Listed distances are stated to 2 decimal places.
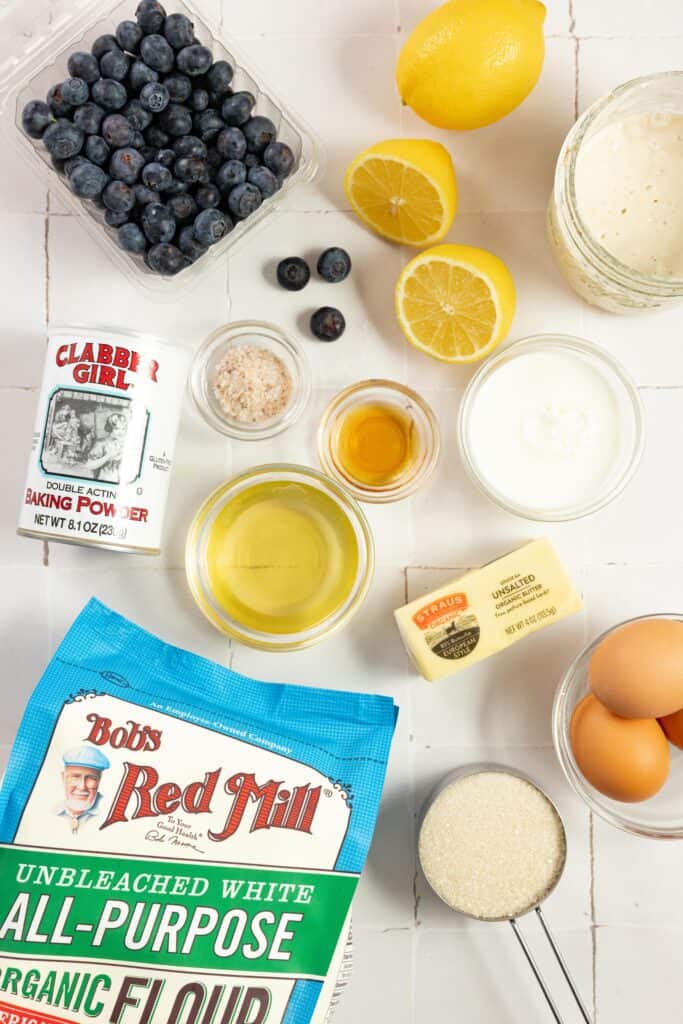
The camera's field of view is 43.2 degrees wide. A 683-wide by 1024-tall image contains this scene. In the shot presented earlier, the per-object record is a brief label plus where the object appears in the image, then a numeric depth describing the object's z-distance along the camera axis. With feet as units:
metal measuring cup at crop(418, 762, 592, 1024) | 2.99
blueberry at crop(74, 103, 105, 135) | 2.85
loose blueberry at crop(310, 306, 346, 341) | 3.19
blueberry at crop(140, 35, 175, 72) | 2.88
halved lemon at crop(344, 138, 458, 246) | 2.98
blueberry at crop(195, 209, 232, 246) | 2.89
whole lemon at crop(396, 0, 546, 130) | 2.84
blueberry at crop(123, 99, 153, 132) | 2.88
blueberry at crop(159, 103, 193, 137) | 2.89
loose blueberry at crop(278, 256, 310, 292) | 3.18
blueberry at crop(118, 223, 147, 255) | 2.92
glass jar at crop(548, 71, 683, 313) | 2.78
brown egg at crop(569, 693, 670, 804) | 2.79
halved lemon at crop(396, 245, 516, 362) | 2.97
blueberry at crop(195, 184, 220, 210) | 2.92
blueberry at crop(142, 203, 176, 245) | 2.89
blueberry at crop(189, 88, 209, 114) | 2.92
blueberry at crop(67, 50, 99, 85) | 2.88
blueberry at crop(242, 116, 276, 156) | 2.96
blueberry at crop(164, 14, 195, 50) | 2.90
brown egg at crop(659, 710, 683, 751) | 2.91
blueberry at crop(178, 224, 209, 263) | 2.93
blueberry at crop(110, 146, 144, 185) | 2.85
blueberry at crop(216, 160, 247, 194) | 2.91
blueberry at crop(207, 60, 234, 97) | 2.94
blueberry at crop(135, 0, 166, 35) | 2.92
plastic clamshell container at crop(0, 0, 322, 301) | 3.03
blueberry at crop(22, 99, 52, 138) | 2.89
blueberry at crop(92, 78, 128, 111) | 2.85
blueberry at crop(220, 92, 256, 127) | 2.92
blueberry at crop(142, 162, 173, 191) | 2.87
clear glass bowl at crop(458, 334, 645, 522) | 3.14
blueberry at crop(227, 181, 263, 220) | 2.92
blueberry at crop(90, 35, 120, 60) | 2.90
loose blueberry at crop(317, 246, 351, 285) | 3.18
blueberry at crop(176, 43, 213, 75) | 2.88
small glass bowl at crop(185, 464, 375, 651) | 3.15
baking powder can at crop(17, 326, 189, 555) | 2.72
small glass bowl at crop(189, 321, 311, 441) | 3.16
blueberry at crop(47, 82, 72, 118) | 2.88
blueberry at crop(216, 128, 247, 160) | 2.91
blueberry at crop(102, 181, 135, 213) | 2.86
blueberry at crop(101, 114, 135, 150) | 2.83
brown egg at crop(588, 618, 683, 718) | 2.68
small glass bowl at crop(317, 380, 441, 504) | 3.22
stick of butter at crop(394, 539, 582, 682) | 3.05
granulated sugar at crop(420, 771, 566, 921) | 3.02
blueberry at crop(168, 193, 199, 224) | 2.91
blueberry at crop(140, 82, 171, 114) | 2.86
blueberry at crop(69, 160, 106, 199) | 2.84
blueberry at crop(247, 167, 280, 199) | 2.95
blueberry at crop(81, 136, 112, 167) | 2.86
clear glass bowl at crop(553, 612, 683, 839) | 3.04
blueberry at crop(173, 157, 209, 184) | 2.89
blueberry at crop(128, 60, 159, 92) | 2.87
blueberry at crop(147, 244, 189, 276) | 2.93
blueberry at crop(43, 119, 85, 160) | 2.83
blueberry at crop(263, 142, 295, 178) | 2.95
